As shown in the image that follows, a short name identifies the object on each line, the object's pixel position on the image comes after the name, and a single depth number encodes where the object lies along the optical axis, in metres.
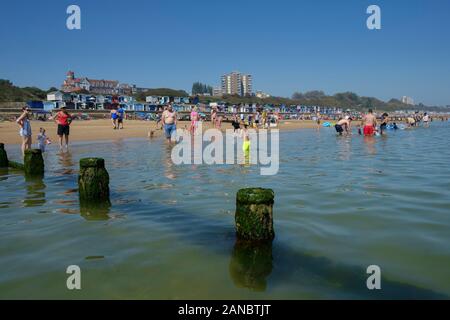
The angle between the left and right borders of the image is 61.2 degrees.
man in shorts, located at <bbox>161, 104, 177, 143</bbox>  17.39
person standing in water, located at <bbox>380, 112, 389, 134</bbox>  27.74
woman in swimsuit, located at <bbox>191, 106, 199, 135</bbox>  25.14
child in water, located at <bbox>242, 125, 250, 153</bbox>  13.90
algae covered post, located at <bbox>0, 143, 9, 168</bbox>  11.11
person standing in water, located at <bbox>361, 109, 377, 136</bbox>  25.16
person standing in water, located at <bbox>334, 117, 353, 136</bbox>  27.92
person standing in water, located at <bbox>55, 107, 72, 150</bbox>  15.45
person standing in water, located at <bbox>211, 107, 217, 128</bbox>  31.04
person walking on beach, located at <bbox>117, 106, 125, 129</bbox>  33.54
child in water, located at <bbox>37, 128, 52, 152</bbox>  14.46
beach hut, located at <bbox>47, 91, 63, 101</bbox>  75.32
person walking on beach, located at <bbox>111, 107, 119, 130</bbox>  32.28
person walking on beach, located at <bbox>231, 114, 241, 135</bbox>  24.78
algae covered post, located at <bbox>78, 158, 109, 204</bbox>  6.55
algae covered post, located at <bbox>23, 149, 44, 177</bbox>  9.36
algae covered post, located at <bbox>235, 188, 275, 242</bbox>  4.34
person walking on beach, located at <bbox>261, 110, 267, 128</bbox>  41.09
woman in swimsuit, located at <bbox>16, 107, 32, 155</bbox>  12.89
